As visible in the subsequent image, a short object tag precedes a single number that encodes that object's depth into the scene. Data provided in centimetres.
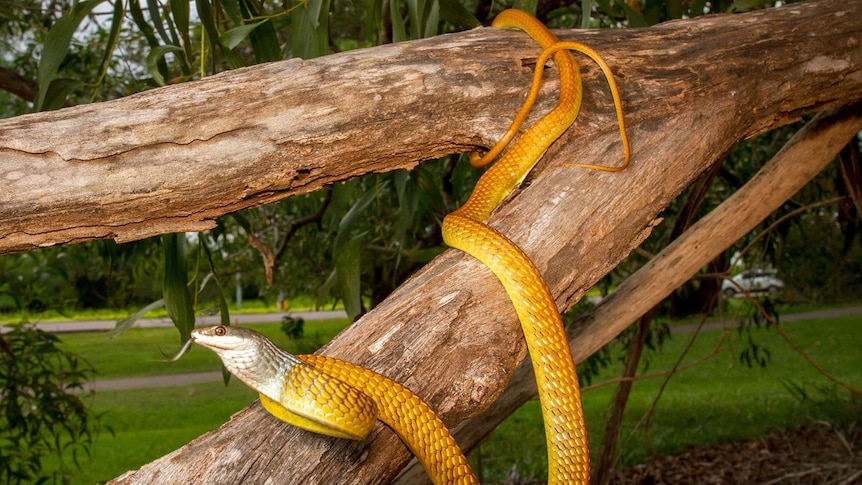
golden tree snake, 56
